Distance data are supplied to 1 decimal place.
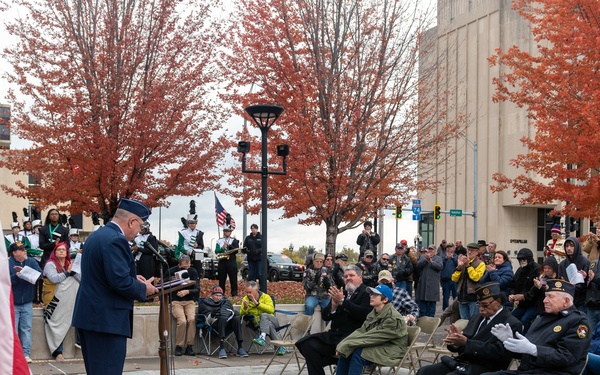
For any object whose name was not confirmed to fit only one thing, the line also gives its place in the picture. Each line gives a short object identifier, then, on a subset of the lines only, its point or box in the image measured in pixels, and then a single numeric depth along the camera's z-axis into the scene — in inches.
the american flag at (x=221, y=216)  1197.7
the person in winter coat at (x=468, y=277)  595.8
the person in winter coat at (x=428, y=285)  724.1
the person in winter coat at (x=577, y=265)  518.3
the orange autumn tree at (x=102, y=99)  794.2
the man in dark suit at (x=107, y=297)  260.5
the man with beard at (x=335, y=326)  422.6
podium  287.6
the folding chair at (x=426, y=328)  444.1
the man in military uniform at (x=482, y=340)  322.3
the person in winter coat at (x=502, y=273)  569.0
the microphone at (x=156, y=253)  284.8
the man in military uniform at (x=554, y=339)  294.0
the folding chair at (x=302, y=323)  507.6
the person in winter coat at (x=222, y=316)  560.7
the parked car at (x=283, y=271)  1293.1
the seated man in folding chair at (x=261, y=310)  568.1
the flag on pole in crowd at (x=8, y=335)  118.7
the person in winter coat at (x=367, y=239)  785.6
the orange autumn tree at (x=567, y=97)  813.9
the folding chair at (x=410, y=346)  399.9
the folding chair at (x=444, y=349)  432.5
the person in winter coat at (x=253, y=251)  765.3
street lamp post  600.8
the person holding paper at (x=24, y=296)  510.6
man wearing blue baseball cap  394.7
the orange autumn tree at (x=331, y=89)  812.0
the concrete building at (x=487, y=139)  2076.8
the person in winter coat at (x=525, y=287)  519.8
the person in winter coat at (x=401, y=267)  745.0
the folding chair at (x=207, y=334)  564.7
